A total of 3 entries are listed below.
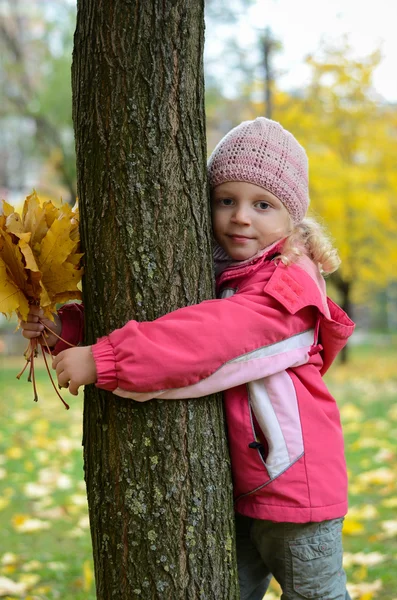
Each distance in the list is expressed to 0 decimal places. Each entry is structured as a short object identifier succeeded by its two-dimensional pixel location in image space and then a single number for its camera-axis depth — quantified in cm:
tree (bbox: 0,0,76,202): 1298
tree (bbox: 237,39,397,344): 1109
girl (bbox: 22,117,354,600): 167
